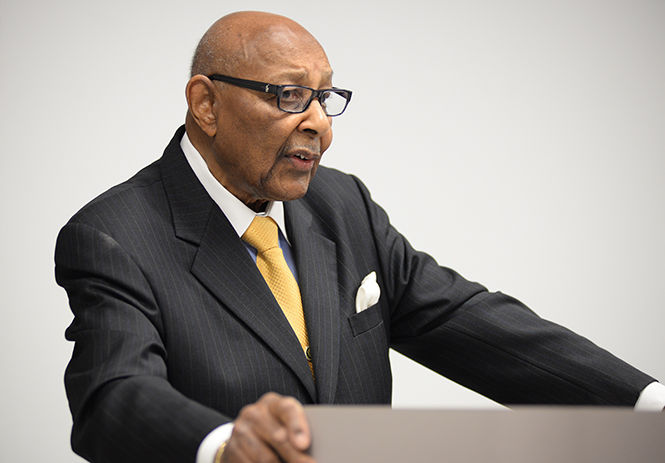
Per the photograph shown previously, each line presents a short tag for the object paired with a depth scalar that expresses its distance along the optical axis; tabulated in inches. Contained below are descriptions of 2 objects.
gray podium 127.6
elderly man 141.8
